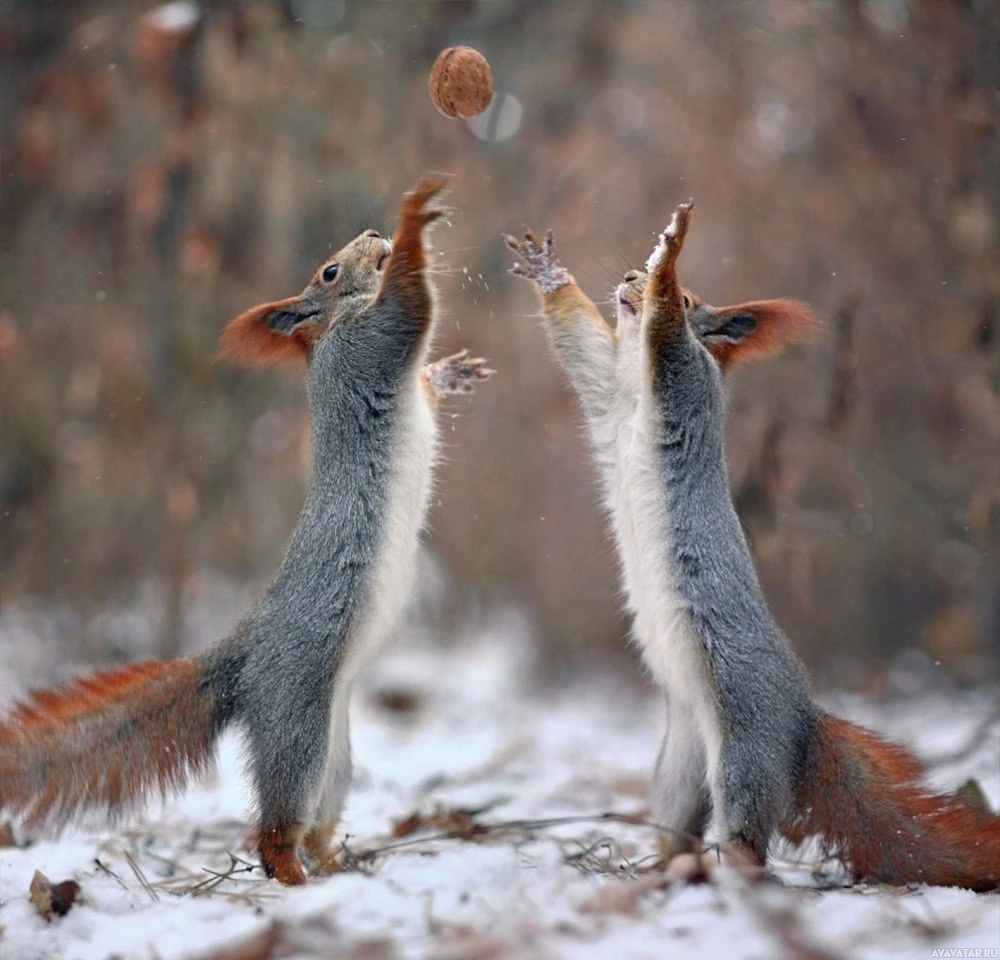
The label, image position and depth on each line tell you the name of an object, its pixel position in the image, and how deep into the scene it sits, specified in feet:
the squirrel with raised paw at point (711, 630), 24.82
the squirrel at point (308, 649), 25.17
